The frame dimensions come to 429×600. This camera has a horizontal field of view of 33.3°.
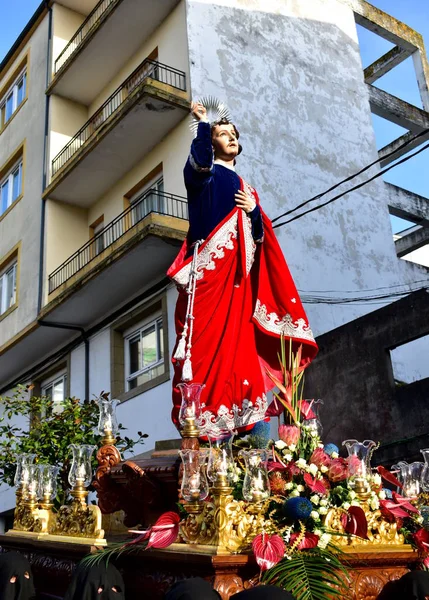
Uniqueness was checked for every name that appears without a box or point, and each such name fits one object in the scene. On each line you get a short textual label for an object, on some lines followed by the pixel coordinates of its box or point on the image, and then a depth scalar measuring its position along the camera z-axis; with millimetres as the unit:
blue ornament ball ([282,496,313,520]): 3426
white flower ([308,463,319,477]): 3725
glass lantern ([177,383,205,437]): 3680
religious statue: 4613
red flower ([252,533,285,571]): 3102
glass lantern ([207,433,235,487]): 3365
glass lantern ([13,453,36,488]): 5121
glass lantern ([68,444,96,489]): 4559
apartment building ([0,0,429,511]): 12992
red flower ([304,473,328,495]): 3596
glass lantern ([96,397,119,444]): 4898
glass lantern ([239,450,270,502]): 3449
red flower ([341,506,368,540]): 3559
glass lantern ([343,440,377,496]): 3760
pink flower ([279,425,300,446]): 3939
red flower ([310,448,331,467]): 3805
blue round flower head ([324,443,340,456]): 4042
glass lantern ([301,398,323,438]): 4121
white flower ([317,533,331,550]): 3356
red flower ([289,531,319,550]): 3324
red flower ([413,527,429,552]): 3750
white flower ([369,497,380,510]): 3742
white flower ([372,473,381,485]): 3906
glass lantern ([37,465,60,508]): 5066
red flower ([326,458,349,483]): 3781
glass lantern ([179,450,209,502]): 3479
